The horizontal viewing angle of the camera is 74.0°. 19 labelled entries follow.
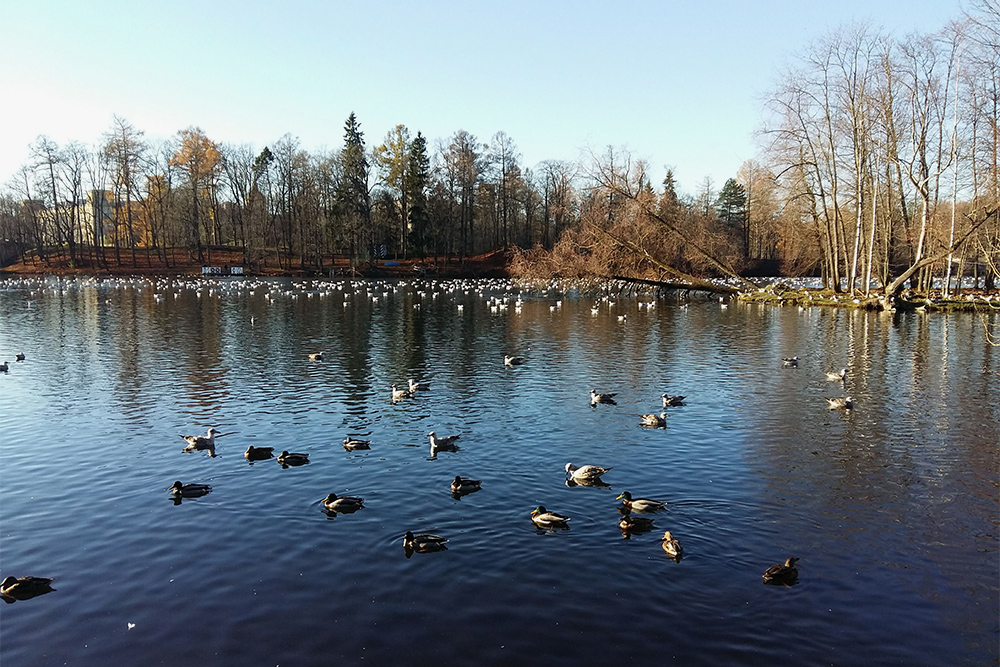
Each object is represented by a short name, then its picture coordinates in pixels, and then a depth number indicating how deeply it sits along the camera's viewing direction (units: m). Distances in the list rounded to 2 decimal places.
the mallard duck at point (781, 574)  9.24
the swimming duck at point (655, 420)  17.56
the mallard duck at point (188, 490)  12.57
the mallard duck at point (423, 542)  10.30
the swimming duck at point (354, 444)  15.43
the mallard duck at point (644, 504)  11.66
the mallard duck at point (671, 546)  10.05
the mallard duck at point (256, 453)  14.66
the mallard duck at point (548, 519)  11.05
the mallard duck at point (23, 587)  8.98
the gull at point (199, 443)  15.35
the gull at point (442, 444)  15.45
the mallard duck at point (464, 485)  12.71
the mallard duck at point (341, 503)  11.81
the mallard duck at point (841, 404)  19.28
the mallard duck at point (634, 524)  10.95
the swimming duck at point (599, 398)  19.97
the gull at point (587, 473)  13.22
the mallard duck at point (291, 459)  14.42
